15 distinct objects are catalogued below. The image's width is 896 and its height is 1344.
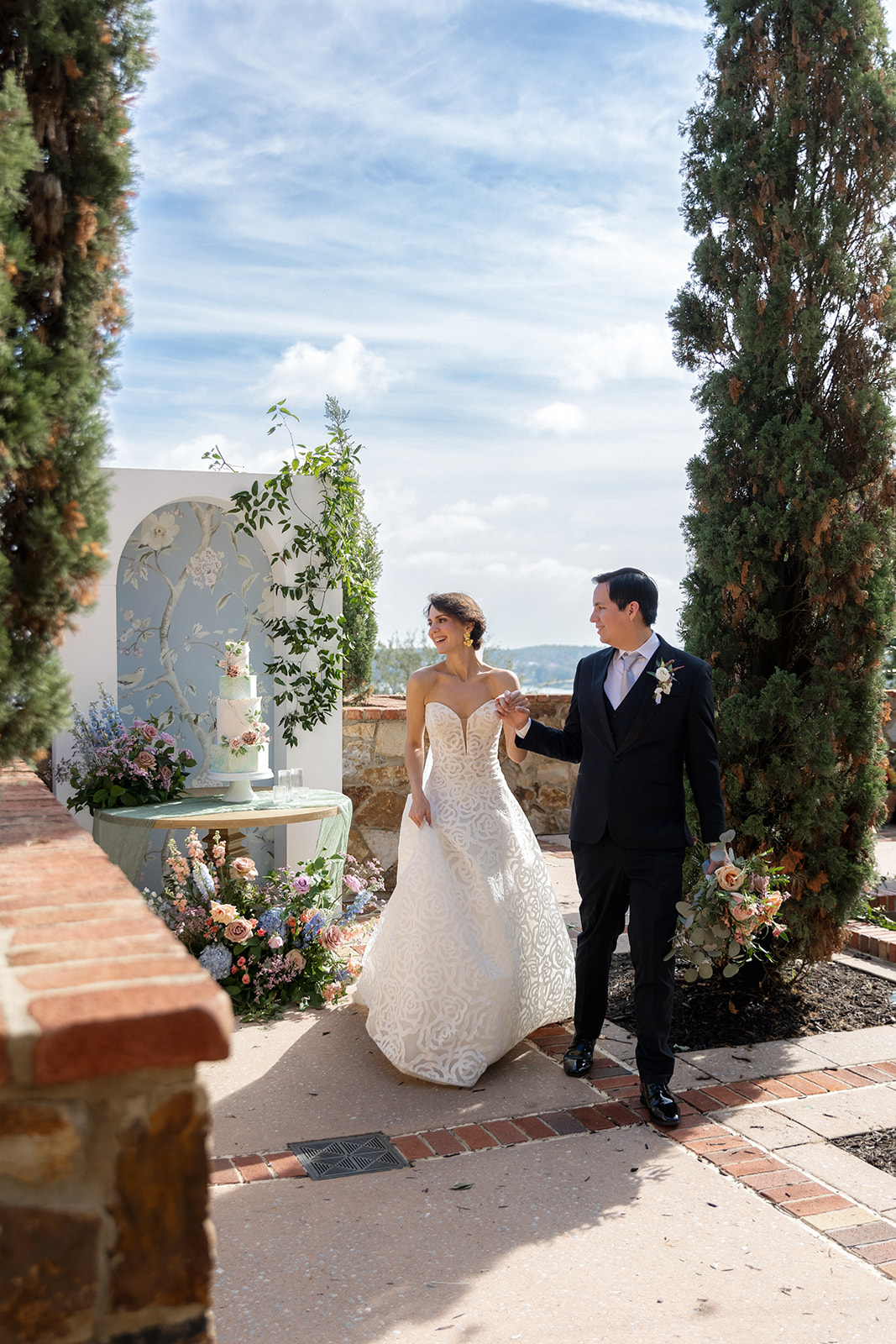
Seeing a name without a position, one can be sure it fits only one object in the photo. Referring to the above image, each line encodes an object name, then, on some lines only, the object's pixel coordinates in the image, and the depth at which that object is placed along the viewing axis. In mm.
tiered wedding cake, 5484
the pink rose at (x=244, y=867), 5188
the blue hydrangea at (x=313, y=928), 5273
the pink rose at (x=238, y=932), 5020
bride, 4223
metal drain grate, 3434
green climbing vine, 6301
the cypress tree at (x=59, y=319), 2086
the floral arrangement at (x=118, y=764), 5395
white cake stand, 5523
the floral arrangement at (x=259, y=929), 5090
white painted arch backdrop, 6176
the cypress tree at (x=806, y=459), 4840
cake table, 5051
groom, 3914
